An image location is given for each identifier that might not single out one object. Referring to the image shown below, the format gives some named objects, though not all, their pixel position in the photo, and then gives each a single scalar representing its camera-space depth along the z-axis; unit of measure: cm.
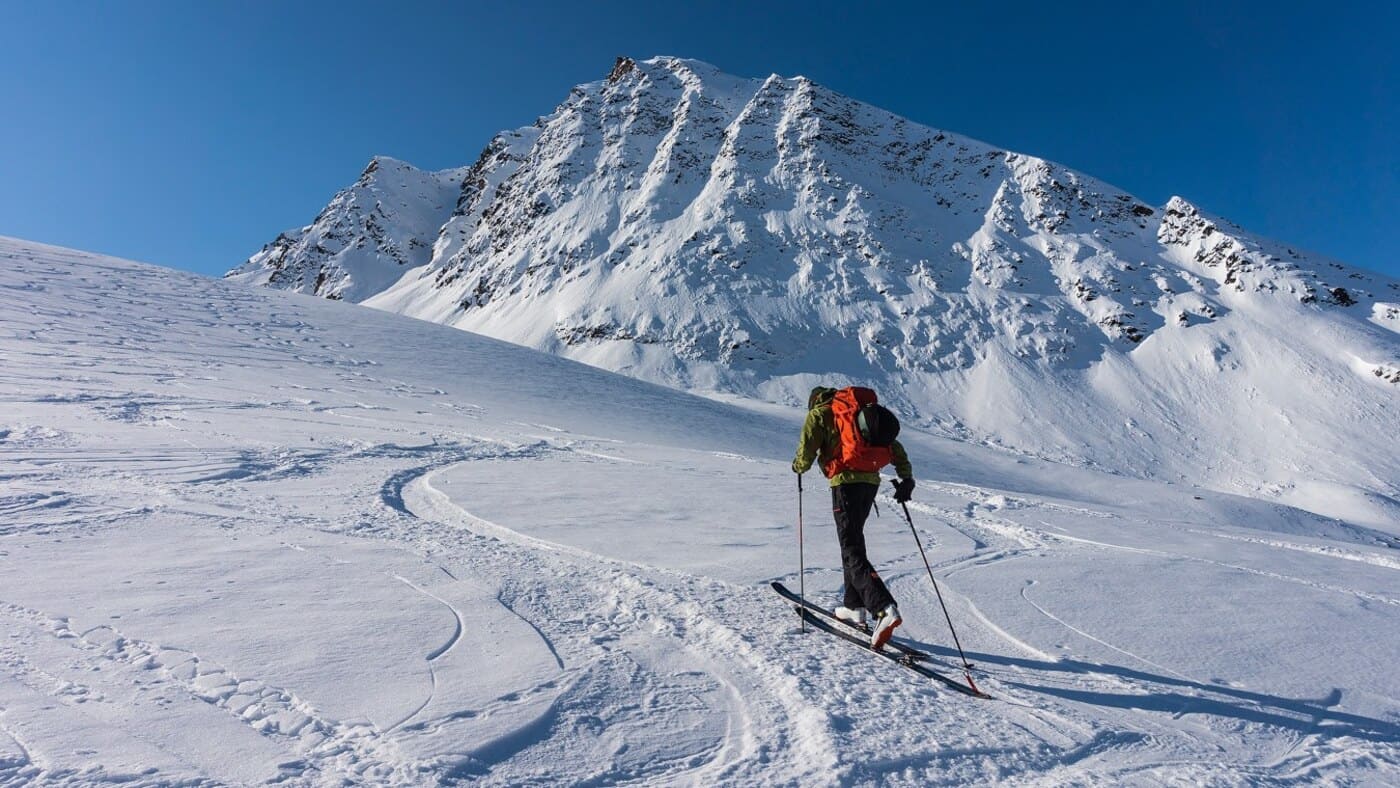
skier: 473
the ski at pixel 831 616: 438
